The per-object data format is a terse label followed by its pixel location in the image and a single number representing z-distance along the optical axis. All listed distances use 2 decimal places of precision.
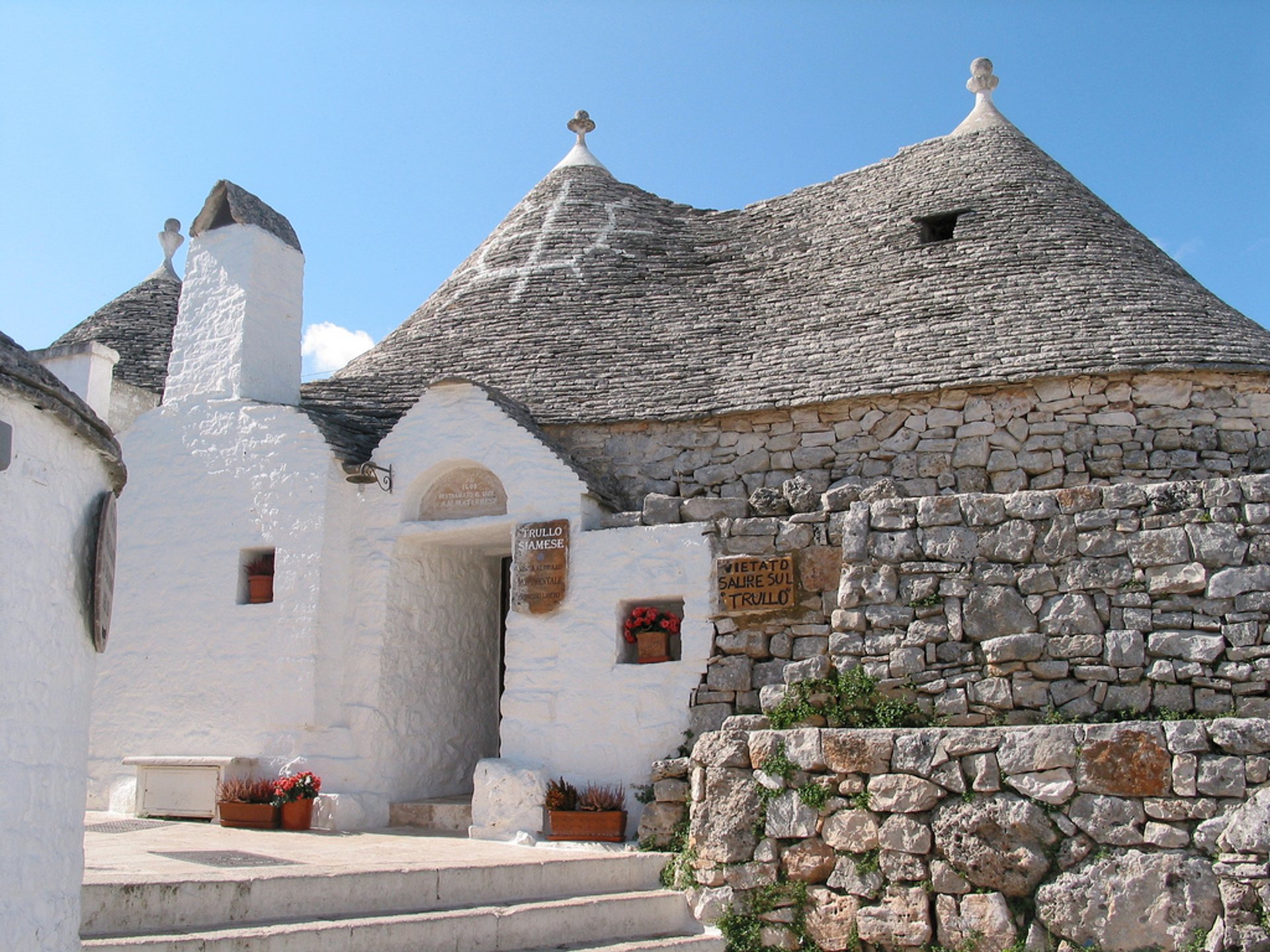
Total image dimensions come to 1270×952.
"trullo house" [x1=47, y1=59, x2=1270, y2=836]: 9.27
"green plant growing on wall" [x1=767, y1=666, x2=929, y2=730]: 8.17
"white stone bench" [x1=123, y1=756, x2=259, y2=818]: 10.03
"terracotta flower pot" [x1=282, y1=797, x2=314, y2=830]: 9.67
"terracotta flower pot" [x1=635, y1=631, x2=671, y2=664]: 9.47
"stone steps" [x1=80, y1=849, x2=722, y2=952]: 6.11
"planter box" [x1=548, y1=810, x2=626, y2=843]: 8.92
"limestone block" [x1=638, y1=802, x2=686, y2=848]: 8.64
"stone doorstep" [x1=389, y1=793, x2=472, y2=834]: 10.03
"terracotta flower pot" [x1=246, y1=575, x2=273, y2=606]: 10.81
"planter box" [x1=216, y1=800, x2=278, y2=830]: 9.64
